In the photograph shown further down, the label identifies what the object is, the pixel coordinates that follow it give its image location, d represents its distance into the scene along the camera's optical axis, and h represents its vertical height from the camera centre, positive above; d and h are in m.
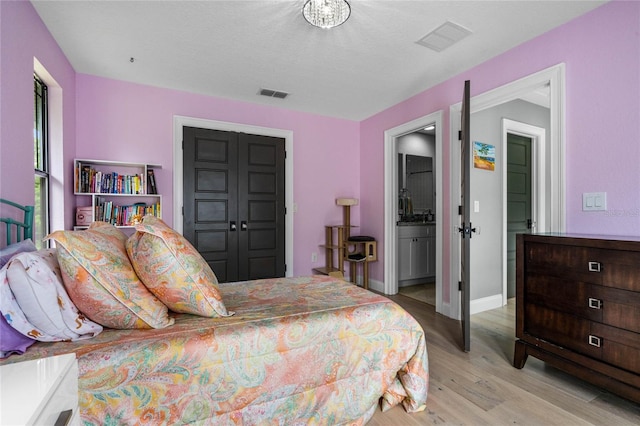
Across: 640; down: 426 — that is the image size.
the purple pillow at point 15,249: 1.31 -0.18
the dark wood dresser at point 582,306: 1.61 -0.56
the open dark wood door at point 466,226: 2.38 -0.11
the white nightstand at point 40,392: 0.54 -0.35
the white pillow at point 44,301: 1.08 -0.33
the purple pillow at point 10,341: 1.04 -0.45
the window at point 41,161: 2.45 +0.43
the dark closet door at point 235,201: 3.66 +0.14
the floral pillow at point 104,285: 1.19 -0.29
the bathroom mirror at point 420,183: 5.28 +0.50
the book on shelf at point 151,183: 3.29 +0.32
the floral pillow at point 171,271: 1.34 -0.26
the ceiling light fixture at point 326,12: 2.00 +1.34
